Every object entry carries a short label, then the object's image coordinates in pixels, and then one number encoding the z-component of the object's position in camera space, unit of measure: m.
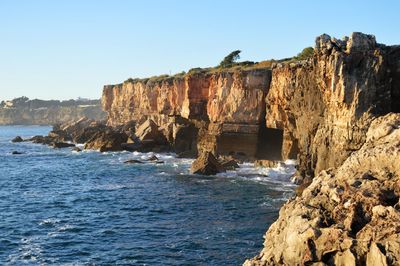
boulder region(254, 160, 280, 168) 59.84
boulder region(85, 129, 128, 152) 86.31
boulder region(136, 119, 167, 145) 85.25
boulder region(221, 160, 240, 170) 60.12
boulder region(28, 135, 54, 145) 110.63
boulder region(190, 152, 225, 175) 57.62
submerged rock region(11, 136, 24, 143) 122.12
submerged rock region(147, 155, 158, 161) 72.12
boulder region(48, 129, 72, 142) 113.43
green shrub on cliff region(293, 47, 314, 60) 64.74
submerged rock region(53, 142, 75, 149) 99.38
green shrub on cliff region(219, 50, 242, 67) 89.82
